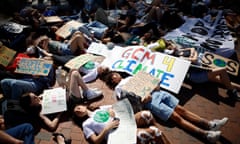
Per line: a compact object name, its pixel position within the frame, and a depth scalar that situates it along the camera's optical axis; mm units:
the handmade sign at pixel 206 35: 4498
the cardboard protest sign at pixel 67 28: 4838
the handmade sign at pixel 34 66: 3695
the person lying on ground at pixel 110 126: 2662
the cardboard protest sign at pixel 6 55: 3833
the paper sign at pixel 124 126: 2658
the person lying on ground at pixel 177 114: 2981
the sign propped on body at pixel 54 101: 3200
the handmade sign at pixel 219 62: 3915
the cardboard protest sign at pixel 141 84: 3247
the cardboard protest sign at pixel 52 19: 5339
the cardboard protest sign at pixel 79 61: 3967
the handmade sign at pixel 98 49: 4430
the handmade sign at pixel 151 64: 3569
